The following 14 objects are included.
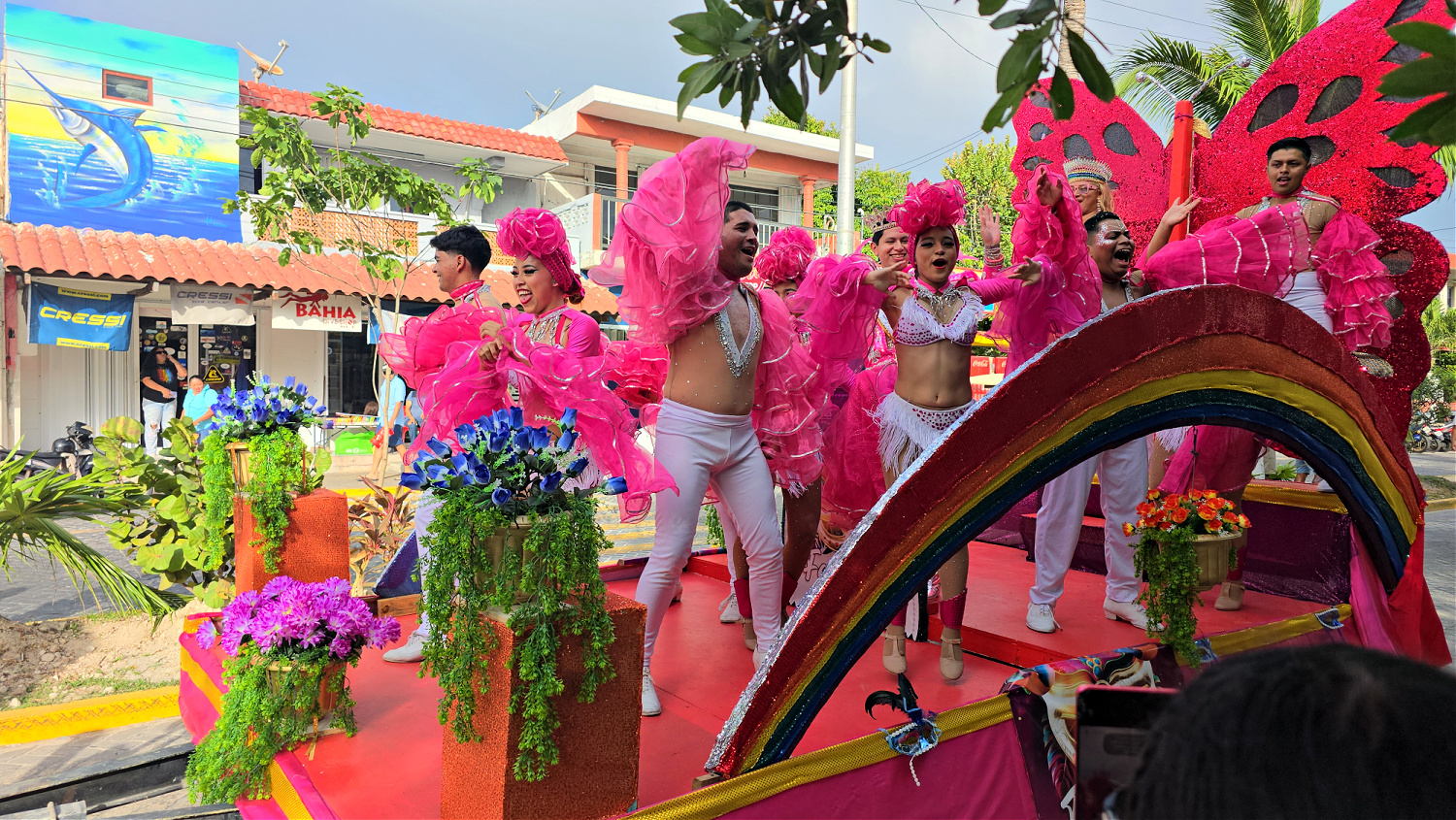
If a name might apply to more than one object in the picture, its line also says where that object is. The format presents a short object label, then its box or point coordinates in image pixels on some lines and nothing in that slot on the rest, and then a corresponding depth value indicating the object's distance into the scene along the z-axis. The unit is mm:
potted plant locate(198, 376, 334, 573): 3902
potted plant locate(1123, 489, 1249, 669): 3418
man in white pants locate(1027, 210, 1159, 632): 3904
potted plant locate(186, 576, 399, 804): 2680
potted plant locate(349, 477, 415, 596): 6265
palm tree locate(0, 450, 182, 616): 4316
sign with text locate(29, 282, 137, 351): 11430
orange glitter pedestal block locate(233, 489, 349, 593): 3954
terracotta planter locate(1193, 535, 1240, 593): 3510
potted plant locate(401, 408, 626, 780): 2055
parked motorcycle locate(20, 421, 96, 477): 11430
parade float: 2389
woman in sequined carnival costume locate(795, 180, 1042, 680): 3480
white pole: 11023
